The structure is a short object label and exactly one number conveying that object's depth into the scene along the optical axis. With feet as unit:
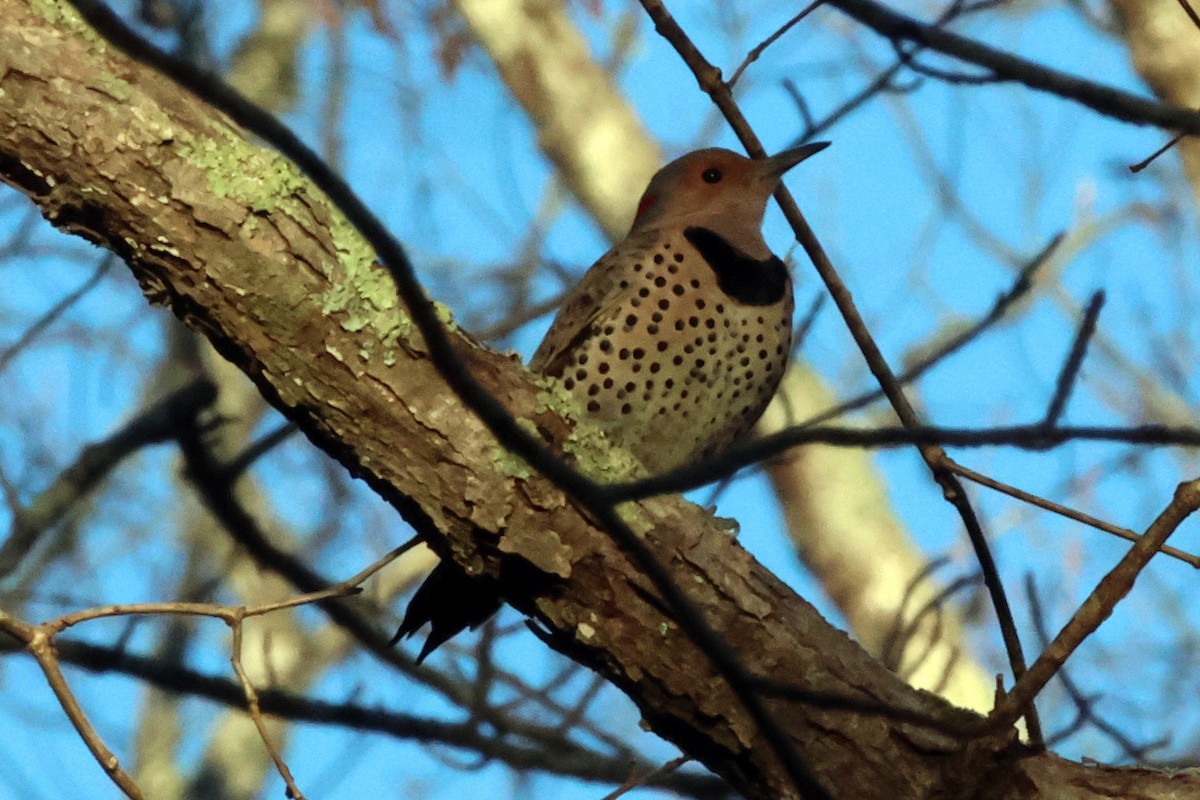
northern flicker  26.63
